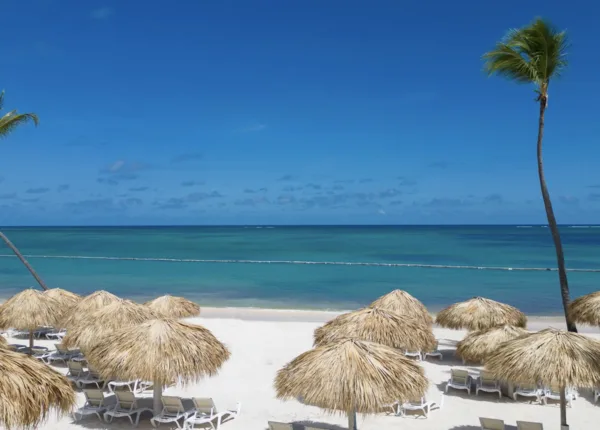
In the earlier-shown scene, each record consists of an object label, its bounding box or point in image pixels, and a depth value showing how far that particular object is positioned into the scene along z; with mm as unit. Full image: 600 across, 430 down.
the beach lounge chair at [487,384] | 9436
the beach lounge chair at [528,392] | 9223
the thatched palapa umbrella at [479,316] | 11930
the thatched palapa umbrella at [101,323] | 9781
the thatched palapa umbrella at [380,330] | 8711
